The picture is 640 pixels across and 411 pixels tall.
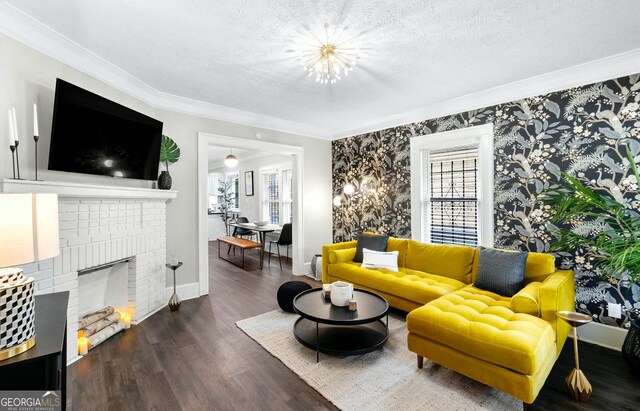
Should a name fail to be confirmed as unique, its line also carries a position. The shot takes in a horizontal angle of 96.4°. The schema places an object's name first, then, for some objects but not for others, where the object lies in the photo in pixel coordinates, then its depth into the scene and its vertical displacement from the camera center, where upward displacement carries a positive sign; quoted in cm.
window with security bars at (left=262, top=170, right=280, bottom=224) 734 +16
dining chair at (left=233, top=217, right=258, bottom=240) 737 -76
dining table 586 -56
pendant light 644 +96
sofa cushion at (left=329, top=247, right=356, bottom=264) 407 -77
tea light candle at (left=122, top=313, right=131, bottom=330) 301 -124
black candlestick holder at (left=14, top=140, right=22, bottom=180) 210 +32
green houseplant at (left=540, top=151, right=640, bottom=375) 222 -31
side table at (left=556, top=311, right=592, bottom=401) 191 -123
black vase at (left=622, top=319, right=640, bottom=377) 221 -117
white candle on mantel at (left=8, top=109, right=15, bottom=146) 200 +52
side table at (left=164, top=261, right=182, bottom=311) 346 -116
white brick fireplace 229 -36
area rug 192 -135
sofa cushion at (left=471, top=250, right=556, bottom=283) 274 -64
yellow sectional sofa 180 -90
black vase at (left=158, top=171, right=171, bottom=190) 348 +28
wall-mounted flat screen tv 231 +63
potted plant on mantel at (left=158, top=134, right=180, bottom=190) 347 +59
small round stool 337 -108
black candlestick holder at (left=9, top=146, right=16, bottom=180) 202 +35
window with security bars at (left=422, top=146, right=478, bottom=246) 376 +8
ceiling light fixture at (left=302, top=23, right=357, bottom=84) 234 +133
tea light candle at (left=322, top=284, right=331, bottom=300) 285 -90
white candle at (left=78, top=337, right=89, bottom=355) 248 -123
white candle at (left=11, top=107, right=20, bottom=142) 201 +55
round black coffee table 240 -123
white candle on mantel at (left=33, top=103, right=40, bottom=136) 212 +62
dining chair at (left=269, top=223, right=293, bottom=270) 593 -67
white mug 264 -86
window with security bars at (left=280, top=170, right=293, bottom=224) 698 +16
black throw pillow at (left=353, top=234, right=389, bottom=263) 405 -59
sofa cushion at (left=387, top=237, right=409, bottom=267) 395 -64
